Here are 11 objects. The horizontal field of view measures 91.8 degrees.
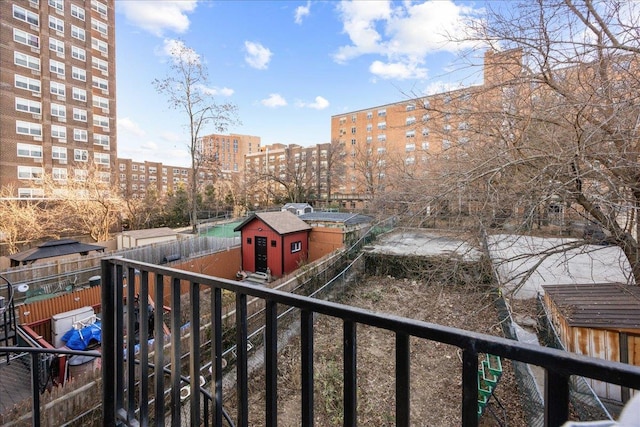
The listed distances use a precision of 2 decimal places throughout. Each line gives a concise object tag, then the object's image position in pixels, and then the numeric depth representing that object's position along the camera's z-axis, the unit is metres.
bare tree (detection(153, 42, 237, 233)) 18.08
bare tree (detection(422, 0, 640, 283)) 4.31
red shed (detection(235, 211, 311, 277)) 14.02
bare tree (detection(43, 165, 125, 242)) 16.22
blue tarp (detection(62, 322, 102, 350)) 6.13
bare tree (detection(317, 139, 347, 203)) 36.03
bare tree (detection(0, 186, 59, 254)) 14.05
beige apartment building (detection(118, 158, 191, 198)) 51.78
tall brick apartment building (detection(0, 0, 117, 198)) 21.16
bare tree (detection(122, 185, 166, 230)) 19.52
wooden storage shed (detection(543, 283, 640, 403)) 4.99
